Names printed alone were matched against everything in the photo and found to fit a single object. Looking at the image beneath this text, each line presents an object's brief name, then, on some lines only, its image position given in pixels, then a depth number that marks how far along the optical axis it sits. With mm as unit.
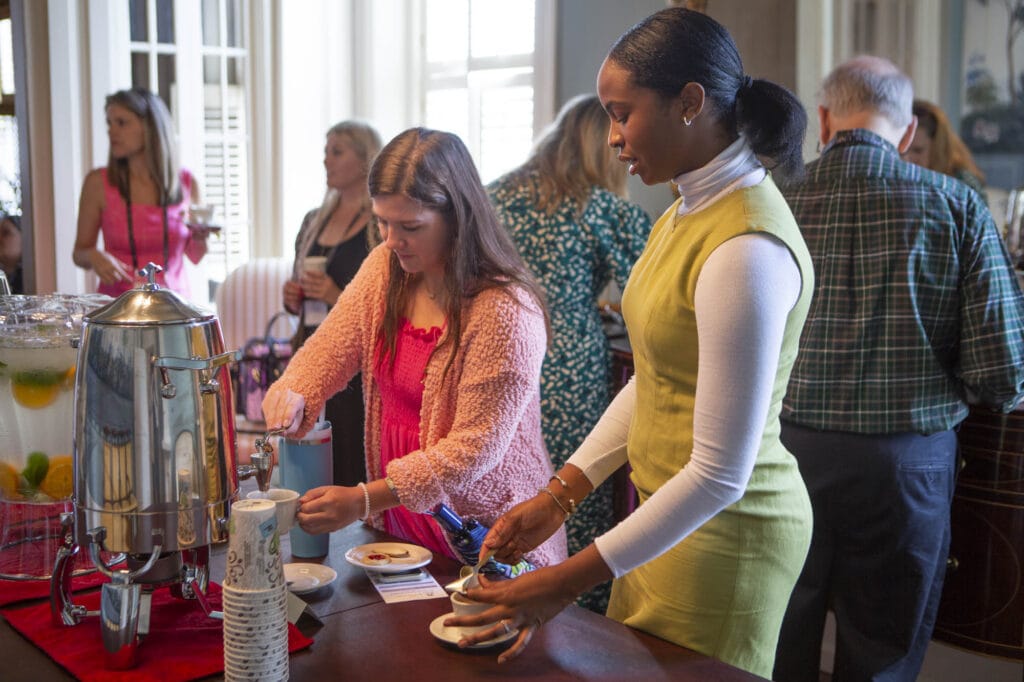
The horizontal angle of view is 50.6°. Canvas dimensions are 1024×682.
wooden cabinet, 2518
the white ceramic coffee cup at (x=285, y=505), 1420
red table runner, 1235
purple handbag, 4309
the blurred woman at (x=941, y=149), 2928
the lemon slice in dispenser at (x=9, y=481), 1593
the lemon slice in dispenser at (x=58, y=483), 1577
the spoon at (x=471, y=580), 1324
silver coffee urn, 1264
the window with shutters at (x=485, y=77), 4730
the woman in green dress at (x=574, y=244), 2998
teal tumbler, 1623
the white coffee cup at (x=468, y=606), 1280
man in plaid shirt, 2264
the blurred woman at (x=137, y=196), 4133
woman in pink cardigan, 1738
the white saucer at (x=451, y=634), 1275
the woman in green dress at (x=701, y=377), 1249
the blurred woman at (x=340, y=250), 3162
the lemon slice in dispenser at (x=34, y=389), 1581
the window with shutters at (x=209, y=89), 5191
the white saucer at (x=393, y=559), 1523
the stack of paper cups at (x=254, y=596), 1132
